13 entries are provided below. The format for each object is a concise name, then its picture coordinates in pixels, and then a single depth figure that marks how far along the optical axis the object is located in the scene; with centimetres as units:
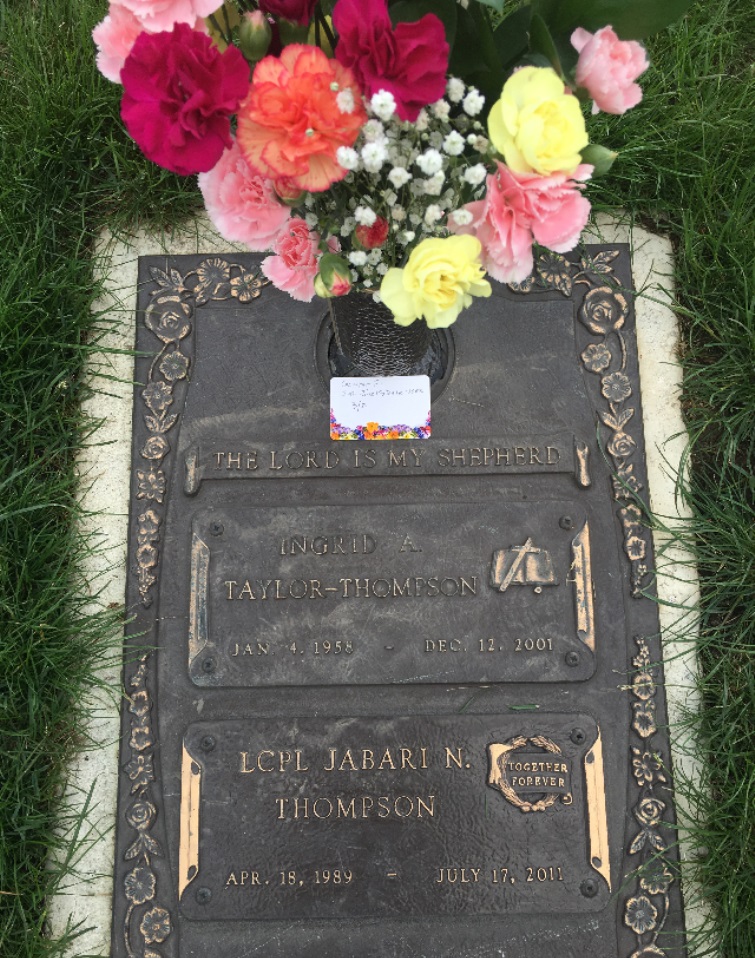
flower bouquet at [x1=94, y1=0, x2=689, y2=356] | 49
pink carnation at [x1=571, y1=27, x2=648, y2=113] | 53
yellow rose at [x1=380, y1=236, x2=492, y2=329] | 52
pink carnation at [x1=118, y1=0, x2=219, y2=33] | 51
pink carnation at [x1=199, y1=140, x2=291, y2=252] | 56
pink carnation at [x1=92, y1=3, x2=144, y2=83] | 53
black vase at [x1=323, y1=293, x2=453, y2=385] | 71
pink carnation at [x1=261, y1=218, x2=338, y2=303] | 60
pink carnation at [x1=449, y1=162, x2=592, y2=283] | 51
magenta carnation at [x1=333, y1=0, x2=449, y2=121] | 49
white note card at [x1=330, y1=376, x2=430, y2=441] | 79
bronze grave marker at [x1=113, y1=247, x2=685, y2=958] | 72
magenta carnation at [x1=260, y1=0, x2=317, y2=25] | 52
